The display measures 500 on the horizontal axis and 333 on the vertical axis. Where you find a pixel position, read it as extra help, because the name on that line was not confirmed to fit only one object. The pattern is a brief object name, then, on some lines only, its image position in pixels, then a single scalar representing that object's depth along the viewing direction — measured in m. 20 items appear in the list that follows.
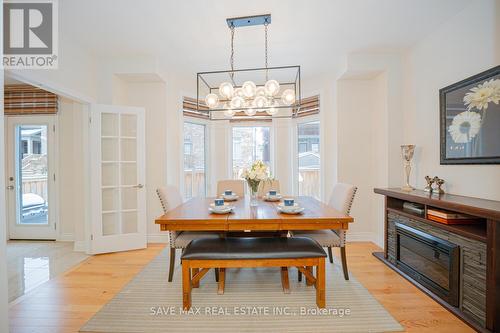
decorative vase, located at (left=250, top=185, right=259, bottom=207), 2.49
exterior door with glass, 3.74
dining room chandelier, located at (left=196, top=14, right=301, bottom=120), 2.23
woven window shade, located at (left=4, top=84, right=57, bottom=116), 3.60
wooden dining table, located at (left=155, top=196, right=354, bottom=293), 1.89
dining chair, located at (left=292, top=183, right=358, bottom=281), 2.38
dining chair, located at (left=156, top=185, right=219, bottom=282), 2.39
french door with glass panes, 3.16
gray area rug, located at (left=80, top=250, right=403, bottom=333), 1.74
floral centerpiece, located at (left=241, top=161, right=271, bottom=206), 2.45
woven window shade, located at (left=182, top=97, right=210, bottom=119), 4.01
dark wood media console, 1.60
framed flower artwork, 1.94
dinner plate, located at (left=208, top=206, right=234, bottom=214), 2.10
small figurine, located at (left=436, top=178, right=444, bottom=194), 2.38
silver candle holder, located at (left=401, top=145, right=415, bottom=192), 2.81
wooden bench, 1.89
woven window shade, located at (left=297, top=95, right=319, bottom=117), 4.02
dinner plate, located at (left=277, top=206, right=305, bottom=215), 2.07
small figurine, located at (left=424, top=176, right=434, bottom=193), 2.45
